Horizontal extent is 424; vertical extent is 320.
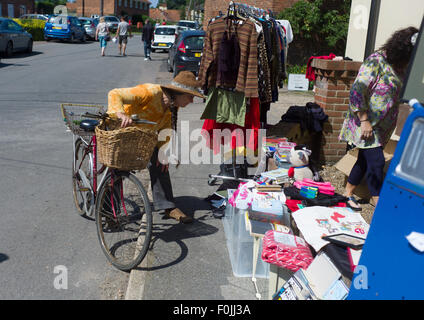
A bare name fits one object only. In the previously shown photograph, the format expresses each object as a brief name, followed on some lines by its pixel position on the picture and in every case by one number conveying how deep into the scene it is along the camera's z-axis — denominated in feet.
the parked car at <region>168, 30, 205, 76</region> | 51.37
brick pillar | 19.72
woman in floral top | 13.35
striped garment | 16.75
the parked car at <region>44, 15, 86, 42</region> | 100.82
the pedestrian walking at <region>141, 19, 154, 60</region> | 74.68
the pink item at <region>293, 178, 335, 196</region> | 13.55
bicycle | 11.96
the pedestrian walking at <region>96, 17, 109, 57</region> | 74.43
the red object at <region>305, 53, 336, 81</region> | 21.49
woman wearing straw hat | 11.83
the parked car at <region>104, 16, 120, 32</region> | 151.43
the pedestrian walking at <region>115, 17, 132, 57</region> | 76.90
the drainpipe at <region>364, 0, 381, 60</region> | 21.42
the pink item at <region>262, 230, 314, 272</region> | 10.16
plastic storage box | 11.82
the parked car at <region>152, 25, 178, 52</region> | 90.84
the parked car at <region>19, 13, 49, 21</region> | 127.34
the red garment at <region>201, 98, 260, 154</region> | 17.79
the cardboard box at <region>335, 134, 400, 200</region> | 16.94
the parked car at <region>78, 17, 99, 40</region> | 119.65
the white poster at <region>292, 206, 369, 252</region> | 10.48
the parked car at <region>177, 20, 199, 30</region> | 117.31
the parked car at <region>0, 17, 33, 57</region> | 64.80
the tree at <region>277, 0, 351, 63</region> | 58.08
